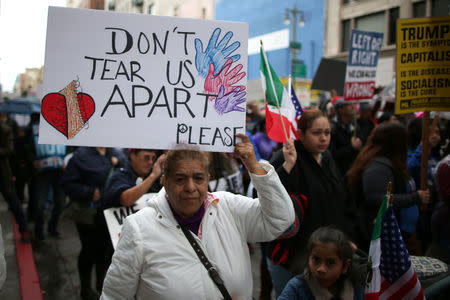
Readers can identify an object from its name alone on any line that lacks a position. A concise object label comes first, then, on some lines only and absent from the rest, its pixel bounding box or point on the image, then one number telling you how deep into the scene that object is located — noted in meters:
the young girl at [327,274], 2.47
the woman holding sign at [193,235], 1.98
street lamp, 29.23
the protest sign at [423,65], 3.46
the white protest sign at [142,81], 2.17
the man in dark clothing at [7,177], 5.75
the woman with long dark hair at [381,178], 3.53
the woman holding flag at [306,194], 3.06
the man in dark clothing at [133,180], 3.30
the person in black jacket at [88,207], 4.10
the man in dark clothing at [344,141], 5.77
